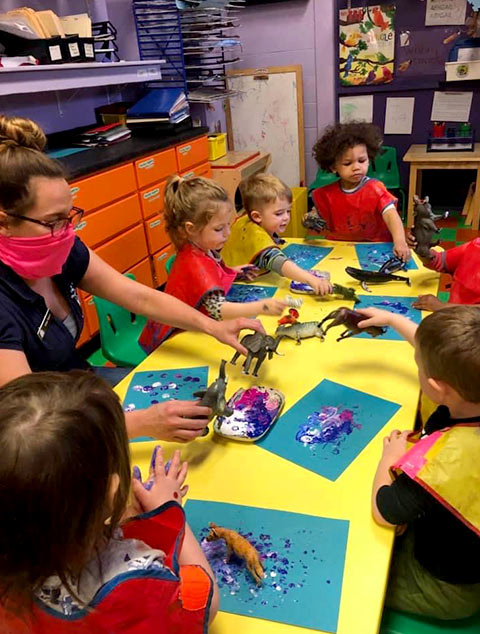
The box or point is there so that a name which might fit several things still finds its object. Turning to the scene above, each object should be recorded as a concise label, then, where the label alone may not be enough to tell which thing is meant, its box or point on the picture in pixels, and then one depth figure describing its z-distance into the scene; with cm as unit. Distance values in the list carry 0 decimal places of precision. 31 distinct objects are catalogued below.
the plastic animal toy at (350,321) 135
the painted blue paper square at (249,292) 179
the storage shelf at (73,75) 255
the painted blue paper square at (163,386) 125
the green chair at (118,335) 188
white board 458
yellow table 76
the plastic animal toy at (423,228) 180
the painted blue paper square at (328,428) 102
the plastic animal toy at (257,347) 128
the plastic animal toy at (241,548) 79
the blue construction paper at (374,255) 196
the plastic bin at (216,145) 397
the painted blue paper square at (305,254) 203
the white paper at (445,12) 397
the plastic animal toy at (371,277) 177
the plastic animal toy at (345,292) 169
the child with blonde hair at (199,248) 163
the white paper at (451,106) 426
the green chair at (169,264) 208
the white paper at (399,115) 441
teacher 105
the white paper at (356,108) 449
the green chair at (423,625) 91
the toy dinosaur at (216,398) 107
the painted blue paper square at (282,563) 75
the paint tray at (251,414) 110
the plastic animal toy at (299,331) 146
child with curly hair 242
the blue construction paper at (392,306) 148
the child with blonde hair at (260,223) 202
